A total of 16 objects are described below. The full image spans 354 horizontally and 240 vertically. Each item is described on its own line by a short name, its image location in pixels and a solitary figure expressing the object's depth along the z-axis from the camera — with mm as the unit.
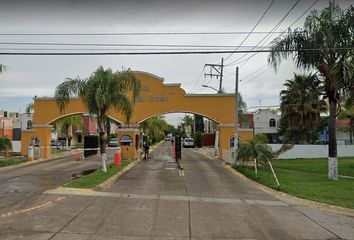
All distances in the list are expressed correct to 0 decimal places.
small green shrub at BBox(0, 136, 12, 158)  35594
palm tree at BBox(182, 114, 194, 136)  141450
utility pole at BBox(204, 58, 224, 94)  52125
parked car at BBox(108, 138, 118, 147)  65875
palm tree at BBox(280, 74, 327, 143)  46875
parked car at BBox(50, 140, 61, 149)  56469
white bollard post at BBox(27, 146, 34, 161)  36469
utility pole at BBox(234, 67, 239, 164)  32872
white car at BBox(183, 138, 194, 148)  75750
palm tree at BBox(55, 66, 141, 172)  24047
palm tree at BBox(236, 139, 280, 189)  27391
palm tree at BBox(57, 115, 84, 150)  63656
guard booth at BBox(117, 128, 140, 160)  38281
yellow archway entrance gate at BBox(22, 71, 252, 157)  40531
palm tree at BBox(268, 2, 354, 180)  22172
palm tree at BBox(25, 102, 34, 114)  57875
